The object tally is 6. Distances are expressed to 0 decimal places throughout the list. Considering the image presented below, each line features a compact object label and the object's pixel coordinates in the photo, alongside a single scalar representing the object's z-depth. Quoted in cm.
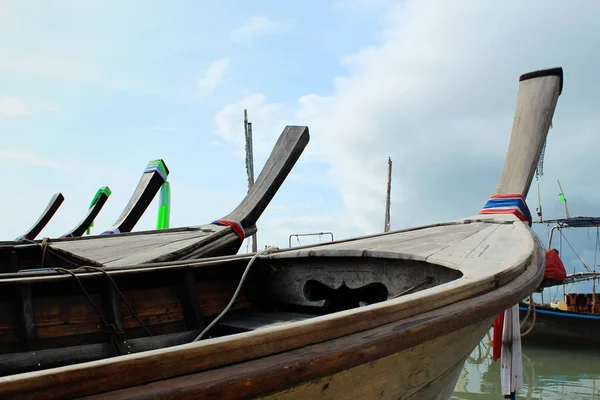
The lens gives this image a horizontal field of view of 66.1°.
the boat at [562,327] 1134
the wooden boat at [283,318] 100
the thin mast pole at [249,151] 1310
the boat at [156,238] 393
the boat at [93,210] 926
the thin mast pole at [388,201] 1906
